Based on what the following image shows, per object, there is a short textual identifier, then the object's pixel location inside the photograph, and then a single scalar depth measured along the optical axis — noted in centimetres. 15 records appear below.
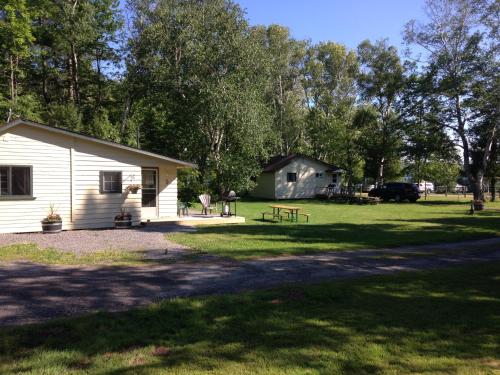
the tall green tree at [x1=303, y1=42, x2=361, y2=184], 4603
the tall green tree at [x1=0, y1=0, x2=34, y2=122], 2316
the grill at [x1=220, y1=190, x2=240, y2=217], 1739
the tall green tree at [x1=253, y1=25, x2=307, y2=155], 4419
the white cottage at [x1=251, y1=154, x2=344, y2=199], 3534
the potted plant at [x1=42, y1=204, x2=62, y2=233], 1323
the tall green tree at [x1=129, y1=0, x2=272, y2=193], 2550
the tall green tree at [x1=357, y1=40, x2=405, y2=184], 4191
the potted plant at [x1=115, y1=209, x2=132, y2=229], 1453
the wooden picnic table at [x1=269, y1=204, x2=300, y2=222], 1845
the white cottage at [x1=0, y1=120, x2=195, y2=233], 1329
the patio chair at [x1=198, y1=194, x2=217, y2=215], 1778
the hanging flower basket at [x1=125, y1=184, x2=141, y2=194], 1507
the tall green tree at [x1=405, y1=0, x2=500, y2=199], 3033
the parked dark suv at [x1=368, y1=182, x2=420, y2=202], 3322
